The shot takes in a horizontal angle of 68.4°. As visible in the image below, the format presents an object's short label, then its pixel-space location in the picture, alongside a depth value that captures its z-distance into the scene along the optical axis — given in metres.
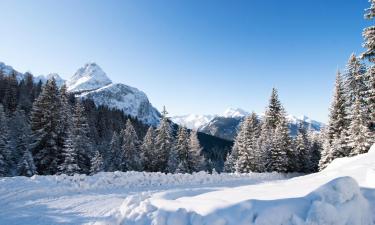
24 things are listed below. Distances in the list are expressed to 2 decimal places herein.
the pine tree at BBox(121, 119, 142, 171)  41.25
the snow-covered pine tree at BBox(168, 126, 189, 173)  39.50
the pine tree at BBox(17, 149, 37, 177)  24.78
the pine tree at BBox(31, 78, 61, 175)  27.30
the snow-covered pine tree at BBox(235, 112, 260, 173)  35.94
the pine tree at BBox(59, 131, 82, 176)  26.27
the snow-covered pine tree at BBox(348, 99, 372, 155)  26.02
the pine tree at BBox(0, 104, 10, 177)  26.61
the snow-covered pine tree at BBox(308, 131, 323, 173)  38.22
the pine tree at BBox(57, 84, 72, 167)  28.85
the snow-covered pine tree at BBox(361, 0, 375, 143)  21.22
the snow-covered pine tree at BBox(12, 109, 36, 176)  24.86
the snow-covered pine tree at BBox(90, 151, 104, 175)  33.59
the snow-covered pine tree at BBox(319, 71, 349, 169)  30.80
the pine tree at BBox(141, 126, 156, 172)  40.94
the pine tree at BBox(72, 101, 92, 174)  33.02
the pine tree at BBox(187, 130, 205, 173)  41.58
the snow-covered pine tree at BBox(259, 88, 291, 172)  34.38
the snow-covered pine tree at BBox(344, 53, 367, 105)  32.27
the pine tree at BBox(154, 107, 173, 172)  40.81
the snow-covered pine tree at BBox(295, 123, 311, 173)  36.81
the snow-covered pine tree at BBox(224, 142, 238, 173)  50.05
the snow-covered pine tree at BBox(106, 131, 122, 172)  42.91
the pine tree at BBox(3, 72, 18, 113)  66.29
